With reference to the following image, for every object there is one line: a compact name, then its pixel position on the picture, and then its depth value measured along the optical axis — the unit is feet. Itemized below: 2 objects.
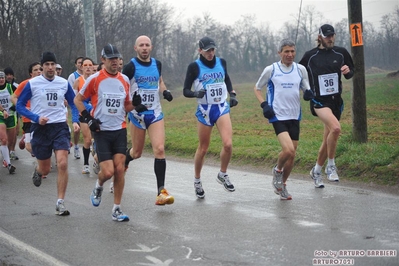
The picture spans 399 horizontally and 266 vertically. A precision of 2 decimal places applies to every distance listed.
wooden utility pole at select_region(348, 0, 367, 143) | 41.37
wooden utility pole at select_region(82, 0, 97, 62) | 63.82
